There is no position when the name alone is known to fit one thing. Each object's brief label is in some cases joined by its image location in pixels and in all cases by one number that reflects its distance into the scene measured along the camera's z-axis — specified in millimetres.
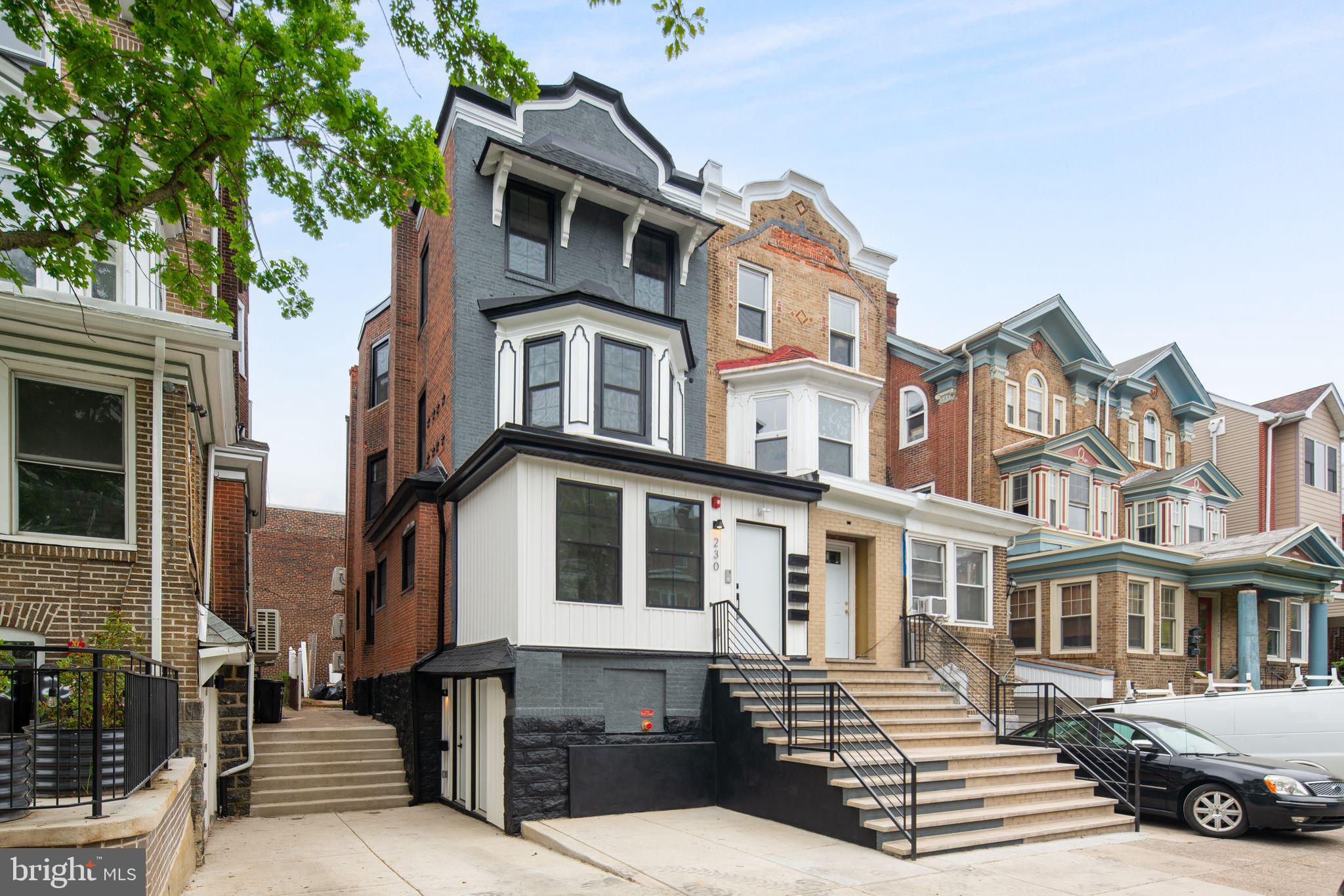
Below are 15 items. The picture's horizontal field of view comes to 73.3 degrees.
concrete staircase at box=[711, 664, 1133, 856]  10029
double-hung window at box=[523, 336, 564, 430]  14562
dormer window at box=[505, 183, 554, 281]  15789
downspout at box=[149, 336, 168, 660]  8953
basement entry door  11938
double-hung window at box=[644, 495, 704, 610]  12766
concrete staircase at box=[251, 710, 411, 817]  13273
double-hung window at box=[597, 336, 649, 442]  14656
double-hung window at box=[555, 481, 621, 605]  11953
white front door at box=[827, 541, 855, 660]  16344
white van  13383
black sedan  10367
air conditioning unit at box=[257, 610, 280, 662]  20117
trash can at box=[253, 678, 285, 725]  16297
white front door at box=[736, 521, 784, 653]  13961
